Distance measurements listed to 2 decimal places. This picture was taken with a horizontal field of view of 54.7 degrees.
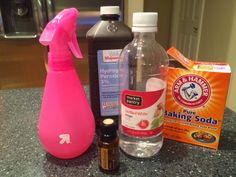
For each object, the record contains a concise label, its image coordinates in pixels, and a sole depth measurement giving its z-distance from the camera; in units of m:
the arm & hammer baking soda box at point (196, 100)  0.46
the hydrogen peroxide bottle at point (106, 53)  0.49
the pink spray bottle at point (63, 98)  0.39
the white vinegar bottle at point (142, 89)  0.42
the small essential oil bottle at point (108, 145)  0.40
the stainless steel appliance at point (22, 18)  1.59
